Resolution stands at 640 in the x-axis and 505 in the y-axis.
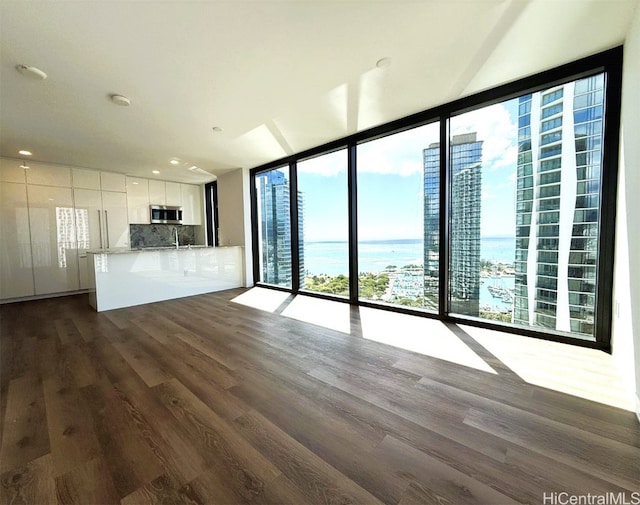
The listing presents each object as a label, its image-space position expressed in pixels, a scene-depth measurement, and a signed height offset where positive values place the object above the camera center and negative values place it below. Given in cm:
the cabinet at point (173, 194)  629 +123
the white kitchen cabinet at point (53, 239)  459 +13
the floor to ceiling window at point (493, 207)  231 +34
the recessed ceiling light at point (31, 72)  214 +147
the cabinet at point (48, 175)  455 +129
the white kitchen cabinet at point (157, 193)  603 +121
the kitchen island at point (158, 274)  394 -53
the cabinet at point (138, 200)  570 +100
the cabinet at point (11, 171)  432 +128
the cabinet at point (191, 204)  661 +102
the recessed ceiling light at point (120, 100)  260 +148
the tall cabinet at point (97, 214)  503 +63
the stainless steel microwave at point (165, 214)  605 +71
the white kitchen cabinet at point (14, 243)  432 +6
